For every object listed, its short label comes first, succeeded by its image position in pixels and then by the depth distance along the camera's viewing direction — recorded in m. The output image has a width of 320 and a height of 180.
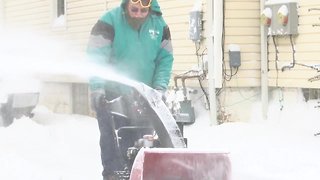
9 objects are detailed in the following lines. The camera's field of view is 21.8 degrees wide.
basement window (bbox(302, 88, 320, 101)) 12.65
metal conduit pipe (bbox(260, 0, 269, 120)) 13.32
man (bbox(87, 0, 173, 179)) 6.88
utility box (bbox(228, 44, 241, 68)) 13.61
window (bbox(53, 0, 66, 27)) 22.40
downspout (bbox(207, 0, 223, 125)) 13.73
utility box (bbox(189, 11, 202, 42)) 14.28
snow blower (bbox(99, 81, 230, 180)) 4.76
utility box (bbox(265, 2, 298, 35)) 12.49
